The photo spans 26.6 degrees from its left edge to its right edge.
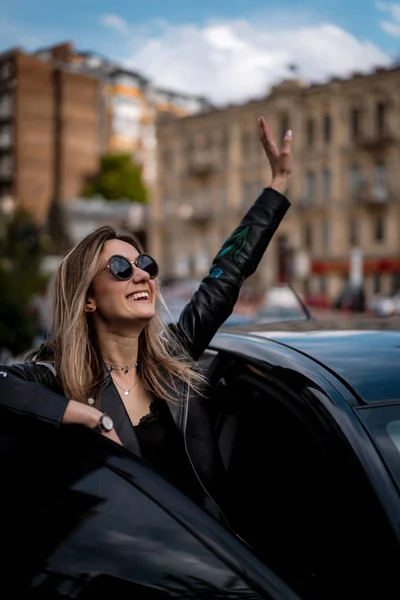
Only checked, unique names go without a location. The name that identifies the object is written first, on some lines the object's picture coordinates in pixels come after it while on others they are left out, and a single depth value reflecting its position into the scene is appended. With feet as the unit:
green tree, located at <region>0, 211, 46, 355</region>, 40.29
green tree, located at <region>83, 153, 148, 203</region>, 256.93
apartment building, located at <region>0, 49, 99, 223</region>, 254.47
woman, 6.93
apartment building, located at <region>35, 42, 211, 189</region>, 276.00
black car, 5.14
